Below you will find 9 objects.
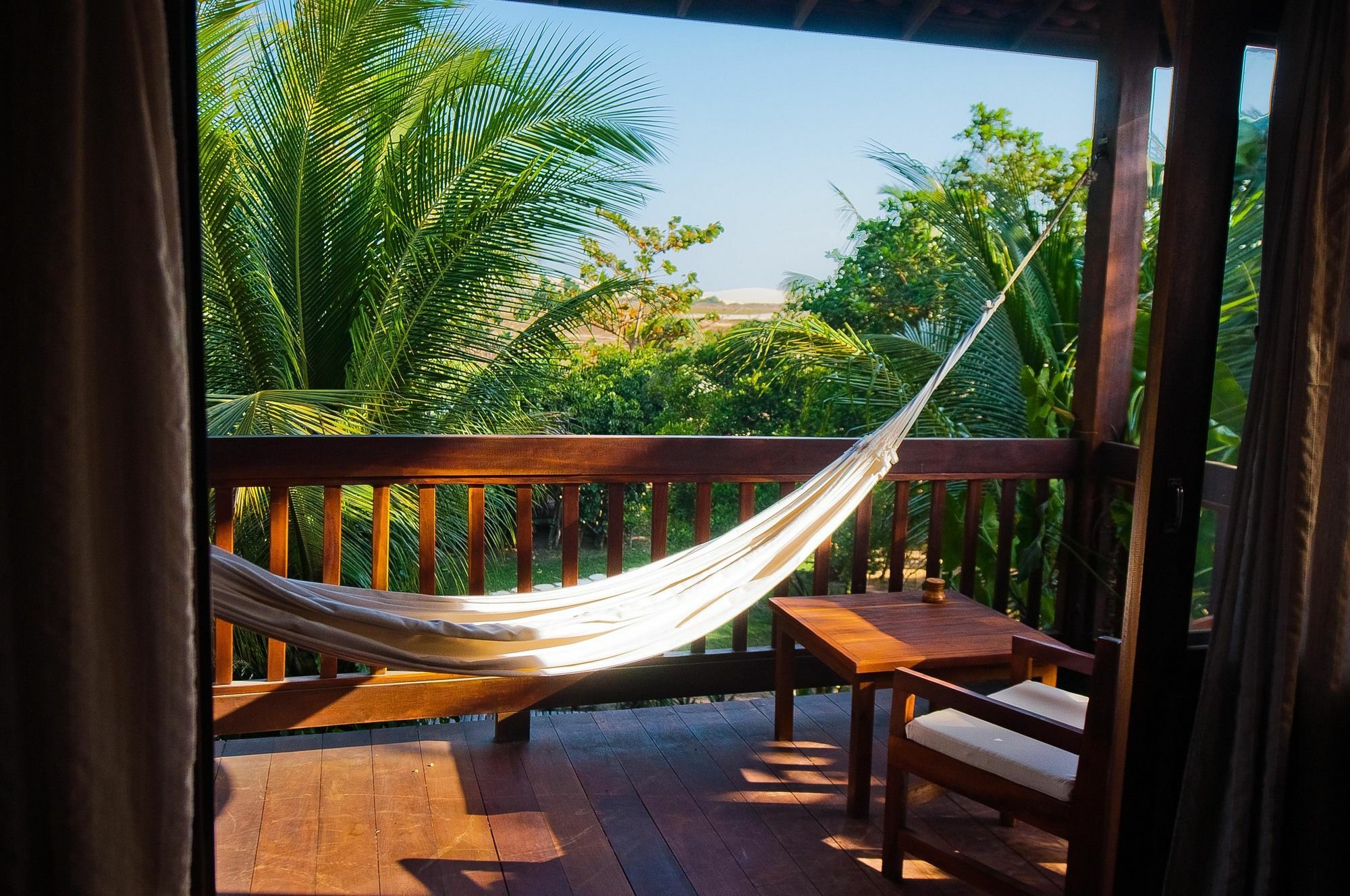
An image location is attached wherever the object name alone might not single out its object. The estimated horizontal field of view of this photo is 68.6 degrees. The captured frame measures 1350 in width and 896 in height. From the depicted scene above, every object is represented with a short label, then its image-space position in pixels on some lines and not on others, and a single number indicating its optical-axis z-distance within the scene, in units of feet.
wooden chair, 5.65
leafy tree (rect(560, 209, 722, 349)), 27.94
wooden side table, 7.32
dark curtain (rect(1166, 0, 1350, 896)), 4.62
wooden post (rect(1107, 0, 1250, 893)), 4.95
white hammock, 6.59
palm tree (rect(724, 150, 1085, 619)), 13.17
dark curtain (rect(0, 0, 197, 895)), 2.87
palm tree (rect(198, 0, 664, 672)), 14.02
